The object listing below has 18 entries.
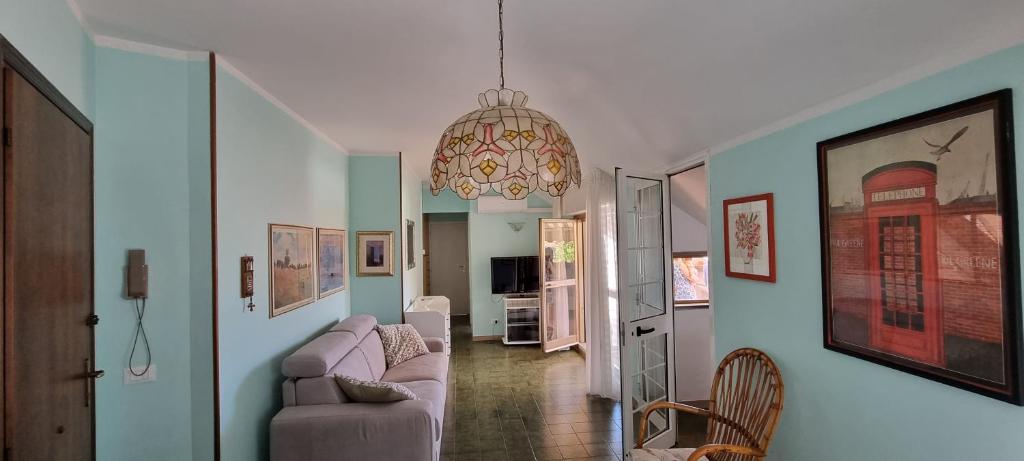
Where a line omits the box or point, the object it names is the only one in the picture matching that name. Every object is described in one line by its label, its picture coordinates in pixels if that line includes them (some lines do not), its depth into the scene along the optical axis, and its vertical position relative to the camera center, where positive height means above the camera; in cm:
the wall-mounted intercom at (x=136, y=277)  206 -13
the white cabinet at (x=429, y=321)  509 -89
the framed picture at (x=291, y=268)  296 -16
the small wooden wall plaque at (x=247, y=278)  254 -18
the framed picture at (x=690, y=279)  423 -38
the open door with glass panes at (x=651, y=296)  328 -43
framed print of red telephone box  133 -4
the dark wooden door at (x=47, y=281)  136 -11
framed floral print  237 +0
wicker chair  207 -92
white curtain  440 -51
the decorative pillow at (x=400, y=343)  422 -96
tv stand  694 -124
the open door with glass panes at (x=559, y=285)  644 -65
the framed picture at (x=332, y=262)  389 -15
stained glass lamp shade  131 +28
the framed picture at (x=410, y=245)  558 -1
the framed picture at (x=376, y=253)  489 -9
